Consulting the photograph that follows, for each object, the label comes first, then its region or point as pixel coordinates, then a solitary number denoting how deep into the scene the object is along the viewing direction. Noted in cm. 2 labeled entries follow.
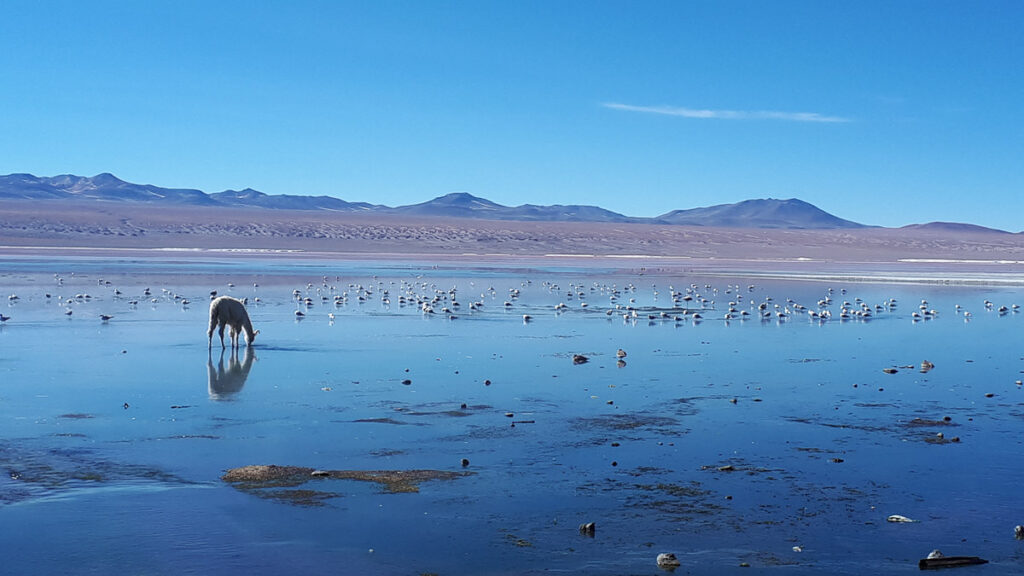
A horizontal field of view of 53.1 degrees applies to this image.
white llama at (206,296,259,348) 1780
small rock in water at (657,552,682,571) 693
